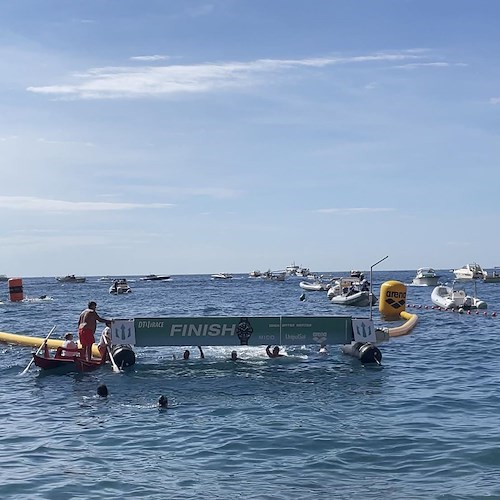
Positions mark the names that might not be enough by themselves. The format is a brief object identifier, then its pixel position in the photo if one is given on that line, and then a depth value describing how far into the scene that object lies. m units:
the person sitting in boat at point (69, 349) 24.00
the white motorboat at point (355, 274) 92.68
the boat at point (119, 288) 106.94
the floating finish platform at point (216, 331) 25.62
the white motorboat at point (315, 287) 98.31
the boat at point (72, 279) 185.88
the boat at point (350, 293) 63.25
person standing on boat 23.59
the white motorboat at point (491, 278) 114.76
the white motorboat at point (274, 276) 157.00
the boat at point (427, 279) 109.38
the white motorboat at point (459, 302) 50.41
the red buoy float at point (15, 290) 75.69
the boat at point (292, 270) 197.46
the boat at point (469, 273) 115.69
